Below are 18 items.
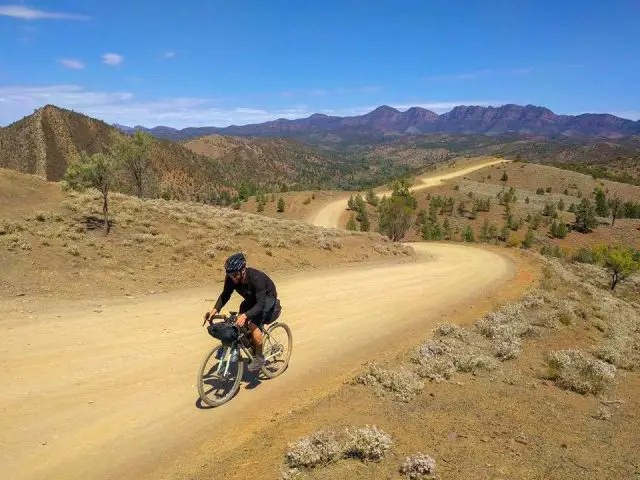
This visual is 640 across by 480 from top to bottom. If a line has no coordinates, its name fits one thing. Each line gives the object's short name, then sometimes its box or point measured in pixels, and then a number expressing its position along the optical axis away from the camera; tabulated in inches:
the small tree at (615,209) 2389.5
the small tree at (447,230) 1978.3
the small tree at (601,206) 2481.5
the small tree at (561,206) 2559.1
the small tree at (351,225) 1886.3
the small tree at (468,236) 1794.7
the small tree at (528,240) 1801.7
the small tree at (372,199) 2566.4
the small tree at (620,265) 1108.5
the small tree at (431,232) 1800.7
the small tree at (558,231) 2124.8
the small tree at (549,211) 2410.4
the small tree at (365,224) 1966.0
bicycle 266.4
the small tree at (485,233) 1971.1
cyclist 275.6
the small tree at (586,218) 2237.9
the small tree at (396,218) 1550.2
